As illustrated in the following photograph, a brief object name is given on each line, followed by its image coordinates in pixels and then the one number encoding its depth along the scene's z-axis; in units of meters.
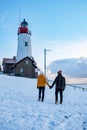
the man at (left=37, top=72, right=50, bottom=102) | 8.14
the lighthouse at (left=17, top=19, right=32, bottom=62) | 34.75
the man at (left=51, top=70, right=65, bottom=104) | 7.98
